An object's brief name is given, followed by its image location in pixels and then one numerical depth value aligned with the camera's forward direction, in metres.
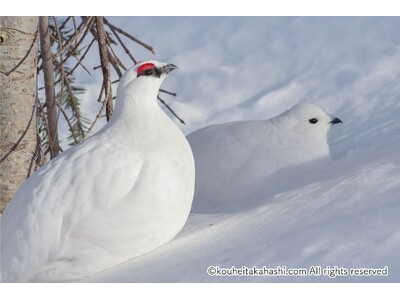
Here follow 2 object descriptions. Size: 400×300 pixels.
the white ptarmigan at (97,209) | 6.32
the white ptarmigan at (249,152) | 8.62
